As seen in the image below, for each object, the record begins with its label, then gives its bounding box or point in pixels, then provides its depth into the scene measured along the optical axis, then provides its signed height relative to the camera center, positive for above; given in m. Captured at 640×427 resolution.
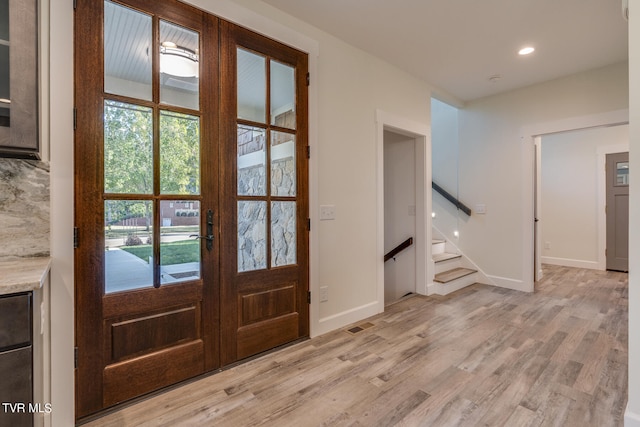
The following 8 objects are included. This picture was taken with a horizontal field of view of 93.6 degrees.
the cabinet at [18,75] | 1.24 +0.59
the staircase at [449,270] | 3.97 -0.87
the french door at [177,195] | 1.67 +0.12
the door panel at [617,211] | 4.91 +0.00
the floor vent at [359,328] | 2.78 -1.09
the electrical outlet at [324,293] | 2.72 -0.73
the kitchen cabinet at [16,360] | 1.00 -0.50
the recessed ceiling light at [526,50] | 3.03 +1.65
